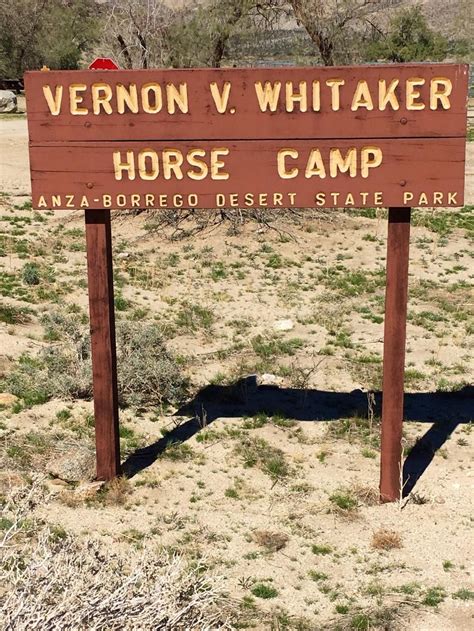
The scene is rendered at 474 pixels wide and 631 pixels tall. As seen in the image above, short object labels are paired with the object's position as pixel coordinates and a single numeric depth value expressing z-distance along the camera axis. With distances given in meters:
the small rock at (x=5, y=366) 9.42
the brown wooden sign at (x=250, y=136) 6.47
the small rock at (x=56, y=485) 7.18
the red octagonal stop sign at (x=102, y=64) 7.83
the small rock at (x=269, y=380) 9.68
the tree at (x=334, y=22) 22.27
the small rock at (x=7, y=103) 35.47
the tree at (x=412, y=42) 43.41
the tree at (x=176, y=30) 20.20
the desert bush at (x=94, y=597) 4.00
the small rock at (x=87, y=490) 7.09
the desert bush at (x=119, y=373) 8.92
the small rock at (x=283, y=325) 11.38
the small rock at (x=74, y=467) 7.40
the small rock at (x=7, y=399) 8.70
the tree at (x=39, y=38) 47.00
